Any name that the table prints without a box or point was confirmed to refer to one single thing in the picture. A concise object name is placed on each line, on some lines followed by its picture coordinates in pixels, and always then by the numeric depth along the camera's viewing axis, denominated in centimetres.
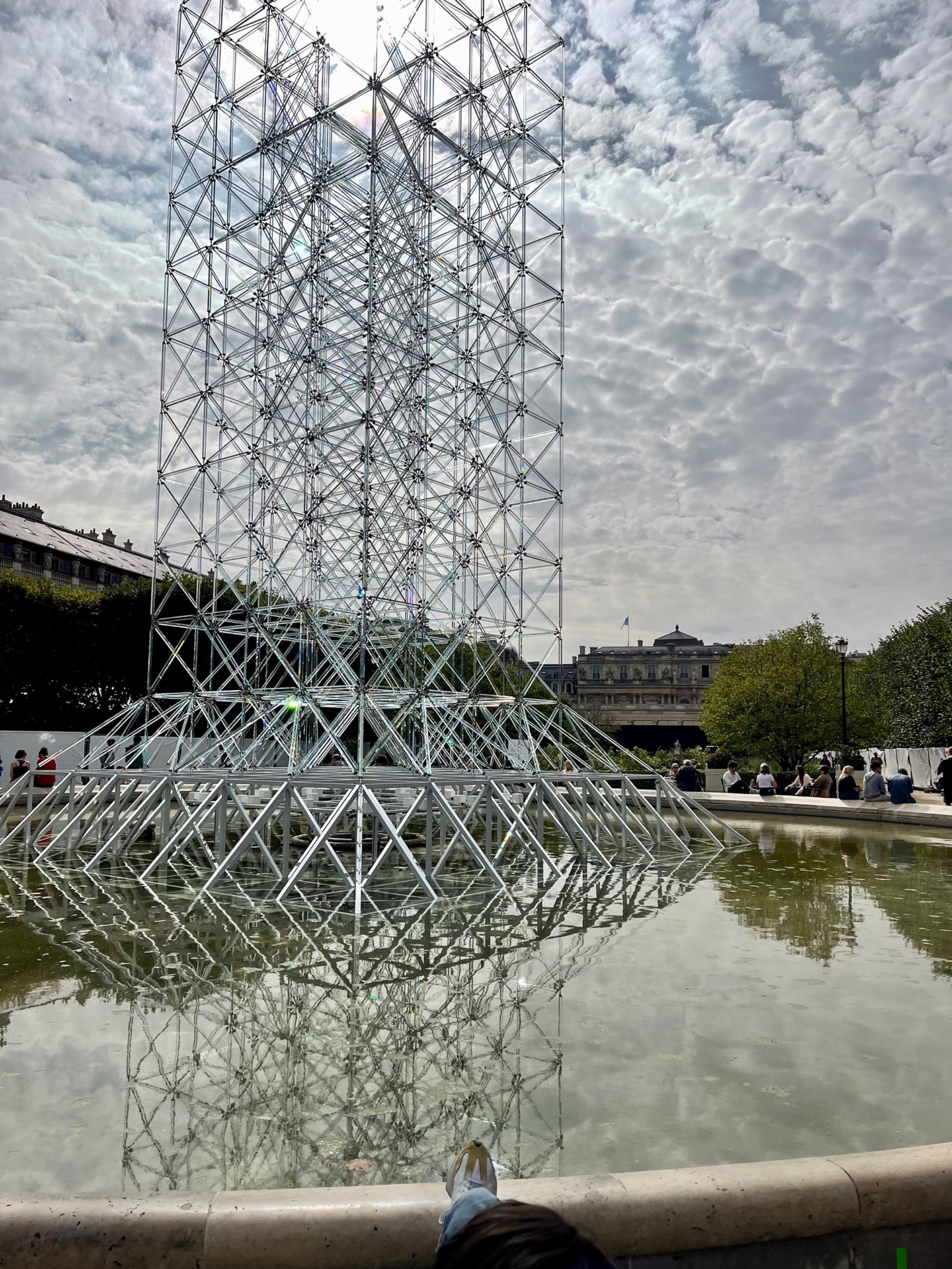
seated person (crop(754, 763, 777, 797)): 2169
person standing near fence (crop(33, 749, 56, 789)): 1781
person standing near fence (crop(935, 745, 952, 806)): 1861
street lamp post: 3022
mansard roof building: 5081
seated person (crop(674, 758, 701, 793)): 2153
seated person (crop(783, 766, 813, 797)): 2300
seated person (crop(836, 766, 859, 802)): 1977
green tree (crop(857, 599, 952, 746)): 3603
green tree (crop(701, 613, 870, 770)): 3575
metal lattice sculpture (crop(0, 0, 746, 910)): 1304
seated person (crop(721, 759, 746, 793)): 2438
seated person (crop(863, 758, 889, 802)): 1928
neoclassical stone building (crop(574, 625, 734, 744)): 8544
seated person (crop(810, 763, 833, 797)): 2119
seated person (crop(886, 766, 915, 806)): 1886
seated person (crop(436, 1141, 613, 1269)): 138
